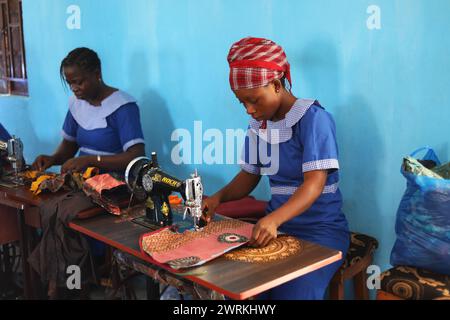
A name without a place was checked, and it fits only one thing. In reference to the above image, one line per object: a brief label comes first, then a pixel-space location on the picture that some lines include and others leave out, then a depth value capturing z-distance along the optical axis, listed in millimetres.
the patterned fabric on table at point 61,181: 2391
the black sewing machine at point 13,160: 2715
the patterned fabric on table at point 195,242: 1622
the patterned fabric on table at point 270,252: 1607
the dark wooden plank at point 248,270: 1431
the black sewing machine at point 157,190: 1821
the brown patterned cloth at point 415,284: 1765
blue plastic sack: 1803
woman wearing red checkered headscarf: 1779
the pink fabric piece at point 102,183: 2177
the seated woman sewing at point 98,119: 2785
